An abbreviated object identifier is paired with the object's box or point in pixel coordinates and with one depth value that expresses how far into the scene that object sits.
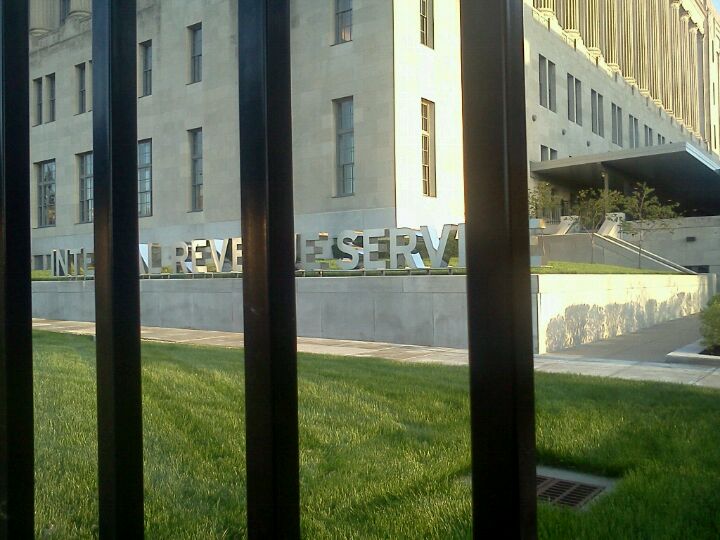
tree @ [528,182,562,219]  28.78
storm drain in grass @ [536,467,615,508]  4.06
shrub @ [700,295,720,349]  11.61
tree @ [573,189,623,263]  29.08
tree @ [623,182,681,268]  28.62
